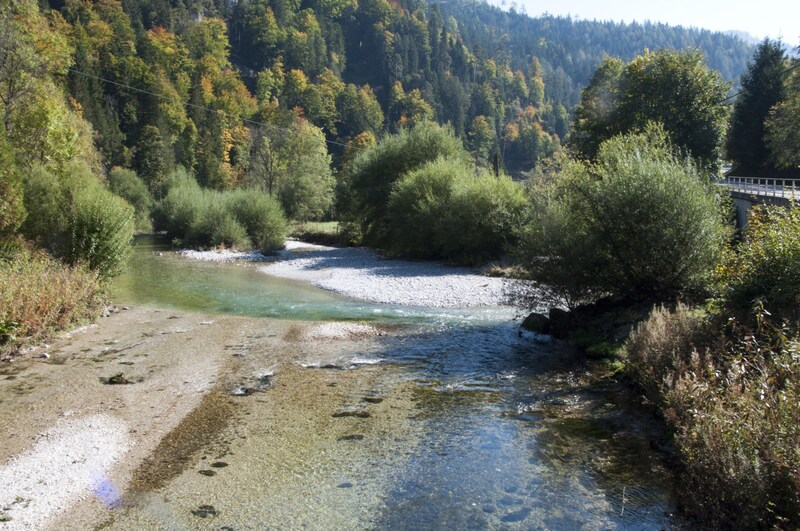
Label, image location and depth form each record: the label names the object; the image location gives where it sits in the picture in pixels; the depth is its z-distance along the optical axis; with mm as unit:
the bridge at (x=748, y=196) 30375
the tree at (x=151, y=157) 90438
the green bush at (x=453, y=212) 38156
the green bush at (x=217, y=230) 53000
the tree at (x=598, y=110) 45750
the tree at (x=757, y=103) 57938
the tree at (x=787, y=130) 40300
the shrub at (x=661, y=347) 11695
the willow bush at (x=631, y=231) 16688
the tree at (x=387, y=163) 49406
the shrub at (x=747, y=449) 6598
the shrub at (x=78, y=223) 22875
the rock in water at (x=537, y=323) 19953
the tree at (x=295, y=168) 66875
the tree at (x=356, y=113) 134375
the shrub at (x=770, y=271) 10781
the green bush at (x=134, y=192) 75688
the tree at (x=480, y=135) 162250
